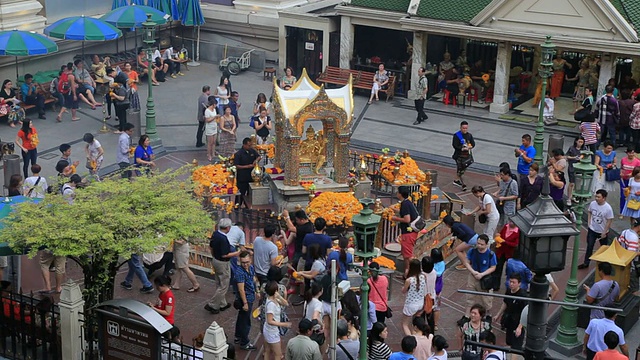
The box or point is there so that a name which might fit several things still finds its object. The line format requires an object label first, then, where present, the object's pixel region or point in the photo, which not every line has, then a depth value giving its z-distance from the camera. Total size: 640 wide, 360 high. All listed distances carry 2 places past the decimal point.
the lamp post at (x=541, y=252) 9.91
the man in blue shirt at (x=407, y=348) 12.25
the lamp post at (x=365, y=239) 12.09
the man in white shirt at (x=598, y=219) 17.69
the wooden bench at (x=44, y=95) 28.20
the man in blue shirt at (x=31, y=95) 28.19
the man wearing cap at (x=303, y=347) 12.47
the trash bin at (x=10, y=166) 20.69
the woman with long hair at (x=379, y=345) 13.26
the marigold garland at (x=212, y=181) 19.81
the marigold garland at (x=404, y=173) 20.56
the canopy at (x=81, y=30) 28.36
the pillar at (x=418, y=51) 30.70
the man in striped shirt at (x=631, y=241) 16.62
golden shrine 19.80
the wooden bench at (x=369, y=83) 31.27
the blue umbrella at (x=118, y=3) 34.31
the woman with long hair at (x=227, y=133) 24.09
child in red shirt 14.12
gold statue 20.48
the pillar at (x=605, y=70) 27.59
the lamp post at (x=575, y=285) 14.78
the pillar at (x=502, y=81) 29.34
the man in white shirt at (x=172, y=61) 34.28
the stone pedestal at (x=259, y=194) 20.55
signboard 12.77
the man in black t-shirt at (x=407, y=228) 17.28
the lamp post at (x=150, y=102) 24.75
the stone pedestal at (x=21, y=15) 29.67
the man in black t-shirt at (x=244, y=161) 20.34
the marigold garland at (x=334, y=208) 18.14
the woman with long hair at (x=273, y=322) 13.57
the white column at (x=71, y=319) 14.05
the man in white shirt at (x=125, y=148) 21.78
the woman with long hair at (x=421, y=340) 13.07
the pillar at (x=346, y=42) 32.16
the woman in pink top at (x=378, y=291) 14.52
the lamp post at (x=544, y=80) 21.17
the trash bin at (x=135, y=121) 26.32
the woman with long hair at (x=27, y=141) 22.12
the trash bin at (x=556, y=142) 23.58
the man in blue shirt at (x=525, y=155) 20.75
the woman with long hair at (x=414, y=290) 14.65
